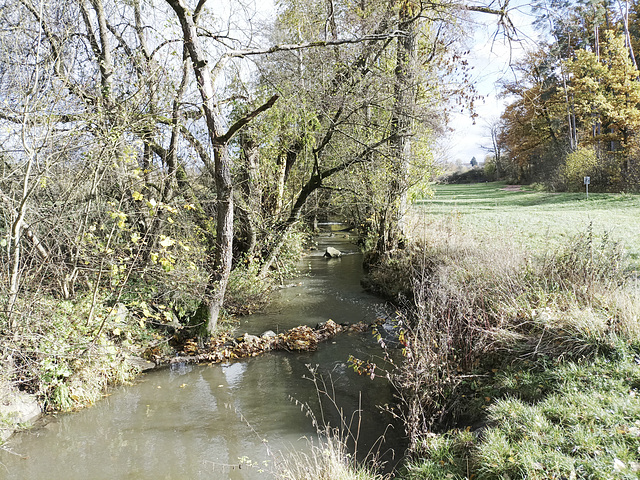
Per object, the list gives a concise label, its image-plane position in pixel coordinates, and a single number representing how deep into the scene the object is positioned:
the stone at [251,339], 8.23
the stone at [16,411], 5.06
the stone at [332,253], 17.41
